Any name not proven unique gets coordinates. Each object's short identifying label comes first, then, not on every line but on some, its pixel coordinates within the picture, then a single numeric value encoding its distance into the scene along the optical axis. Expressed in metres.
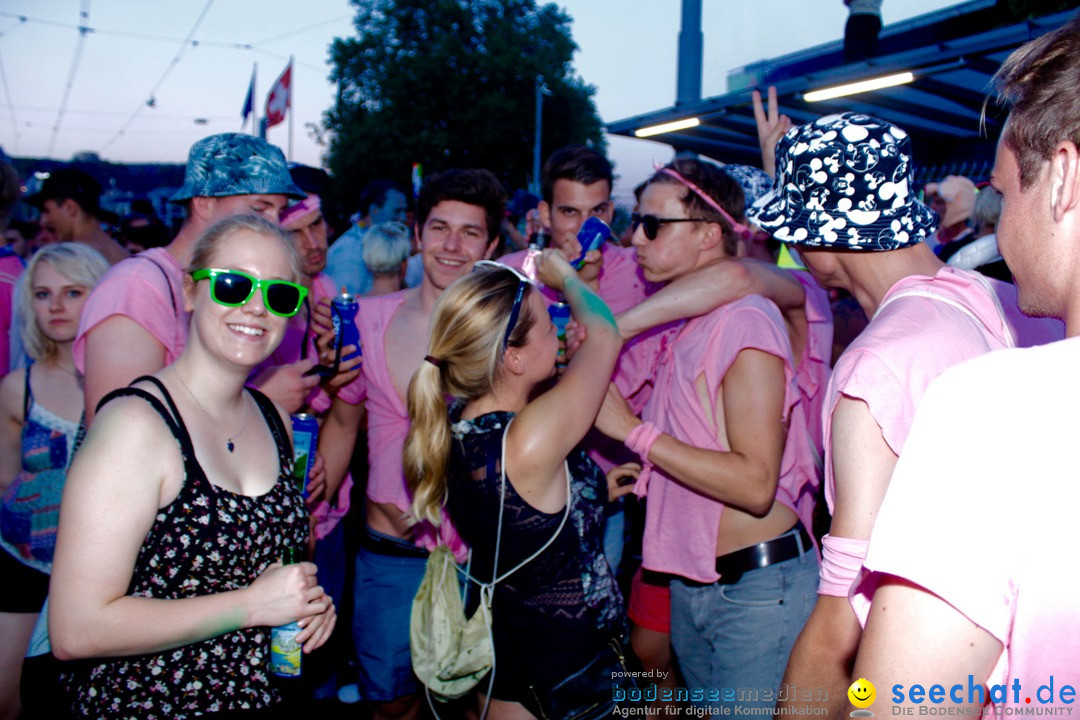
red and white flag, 17.20
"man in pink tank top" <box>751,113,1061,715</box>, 1.48
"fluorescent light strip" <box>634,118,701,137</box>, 8.59
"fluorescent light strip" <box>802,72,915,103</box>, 6.39
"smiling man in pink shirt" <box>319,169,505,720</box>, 3.12
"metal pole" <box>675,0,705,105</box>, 8.43
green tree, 33.22
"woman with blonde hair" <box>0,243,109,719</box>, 2.69
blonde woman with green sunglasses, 1.69
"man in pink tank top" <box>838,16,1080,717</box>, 0.84
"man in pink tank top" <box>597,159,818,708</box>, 2.42
